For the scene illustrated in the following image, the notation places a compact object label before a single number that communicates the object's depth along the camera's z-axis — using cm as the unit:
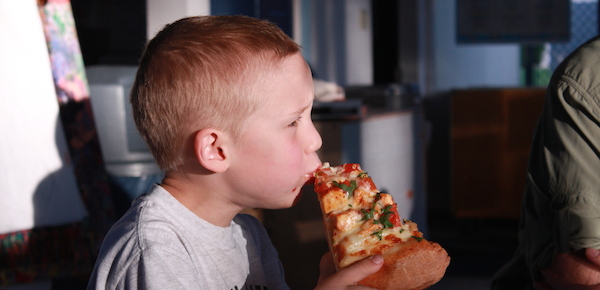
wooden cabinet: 433
